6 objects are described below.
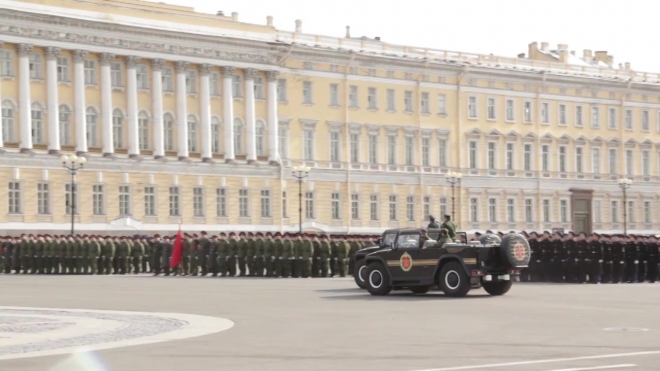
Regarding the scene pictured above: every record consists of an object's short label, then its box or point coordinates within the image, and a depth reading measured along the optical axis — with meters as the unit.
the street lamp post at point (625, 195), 84.00
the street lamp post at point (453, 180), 76.69
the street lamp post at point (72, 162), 56.81
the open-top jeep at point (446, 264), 29.23
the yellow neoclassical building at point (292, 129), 64.81
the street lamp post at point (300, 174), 67.12
